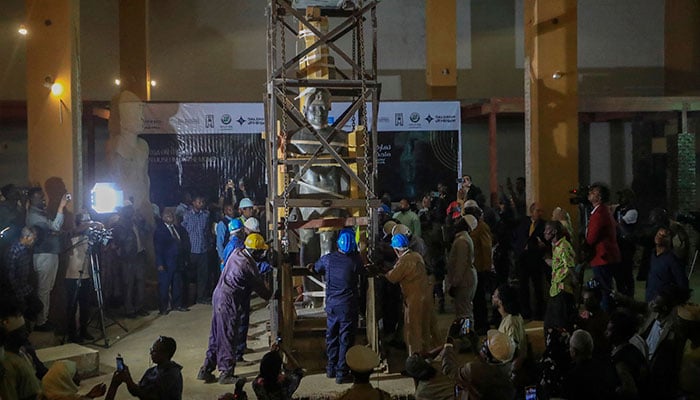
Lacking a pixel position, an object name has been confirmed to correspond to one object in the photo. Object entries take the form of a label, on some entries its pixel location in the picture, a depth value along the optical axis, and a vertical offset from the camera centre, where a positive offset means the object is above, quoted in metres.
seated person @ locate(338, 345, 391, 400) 4.33 -1.22
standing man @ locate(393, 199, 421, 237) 11.68 -0.51
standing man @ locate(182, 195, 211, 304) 12.06 -0.73
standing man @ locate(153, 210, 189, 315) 11.50 -1.13
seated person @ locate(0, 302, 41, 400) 4.98 -1.30
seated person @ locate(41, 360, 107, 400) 4.70 -1.34
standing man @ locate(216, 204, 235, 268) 11.95 -0.70
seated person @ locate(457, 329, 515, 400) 4.04 -1.17
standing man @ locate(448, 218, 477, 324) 9.06 -1.14
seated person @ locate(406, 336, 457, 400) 4.75 -1.38
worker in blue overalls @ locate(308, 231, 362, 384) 7.62 -1.18
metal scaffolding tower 8.28 +0.41
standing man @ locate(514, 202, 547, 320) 10.29 -1.24
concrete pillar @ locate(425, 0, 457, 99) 17.50 +3.52
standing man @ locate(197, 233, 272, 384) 7.84 -1.33
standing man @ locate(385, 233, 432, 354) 7.83 -1.18
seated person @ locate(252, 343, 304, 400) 4.61 -1.31
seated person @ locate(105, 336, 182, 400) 5.15 -1.43
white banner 14.45 +1.59
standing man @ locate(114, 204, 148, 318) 11.16 -1.15
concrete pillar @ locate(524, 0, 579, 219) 13.18 +1.58
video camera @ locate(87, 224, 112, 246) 9.41 -0.58
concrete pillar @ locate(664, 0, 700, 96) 19.44 +4.03
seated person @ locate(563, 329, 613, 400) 4.86 -1.37
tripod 9.41 -0.88
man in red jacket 9.02 -0.68
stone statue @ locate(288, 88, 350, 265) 9.41 +0.28
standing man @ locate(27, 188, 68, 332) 9.87 -0.78
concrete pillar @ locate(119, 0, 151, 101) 17.64 +3.84
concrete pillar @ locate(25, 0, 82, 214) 11.61 +1.80
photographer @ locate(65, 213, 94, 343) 9.68 -1.30
